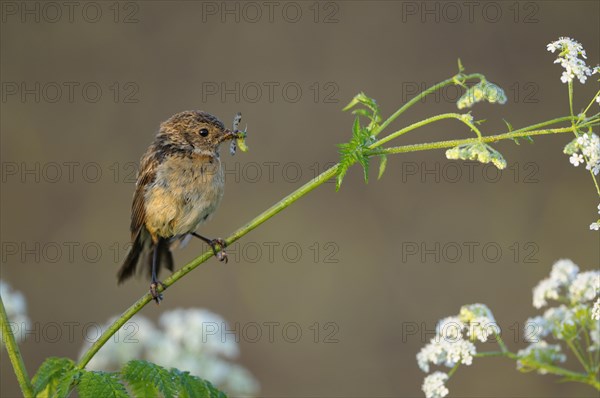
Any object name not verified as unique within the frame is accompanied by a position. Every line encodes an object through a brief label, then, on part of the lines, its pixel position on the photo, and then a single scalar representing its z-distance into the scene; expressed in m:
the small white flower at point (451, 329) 5.86
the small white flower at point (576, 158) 4.93
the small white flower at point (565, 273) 6.56
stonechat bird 9.05
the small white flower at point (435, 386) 5.53
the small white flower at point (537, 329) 6.32
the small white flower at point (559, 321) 6.09
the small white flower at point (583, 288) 6.11
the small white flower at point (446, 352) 5.66
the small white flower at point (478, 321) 5.83
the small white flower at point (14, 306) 7.06
